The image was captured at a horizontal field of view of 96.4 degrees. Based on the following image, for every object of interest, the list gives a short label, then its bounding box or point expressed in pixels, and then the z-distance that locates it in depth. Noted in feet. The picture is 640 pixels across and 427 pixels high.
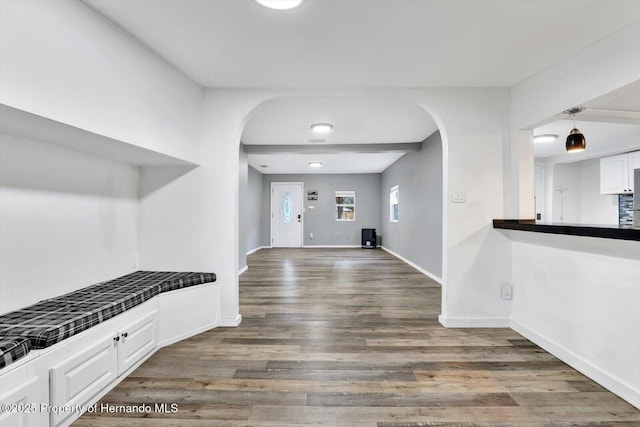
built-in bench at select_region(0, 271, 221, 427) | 4.08
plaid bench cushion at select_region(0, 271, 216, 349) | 4.52
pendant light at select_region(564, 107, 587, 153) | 7.69
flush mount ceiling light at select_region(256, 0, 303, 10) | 5.11
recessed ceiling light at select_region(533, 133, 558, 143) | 14.52
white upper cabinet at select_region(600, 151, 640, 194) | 16.36
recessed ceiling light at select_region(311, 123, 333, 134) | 13.03
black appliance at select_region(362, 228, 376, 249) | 28.30
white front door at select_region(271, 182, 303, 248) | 28.96
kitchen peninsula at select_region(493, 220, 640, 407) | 5.41
